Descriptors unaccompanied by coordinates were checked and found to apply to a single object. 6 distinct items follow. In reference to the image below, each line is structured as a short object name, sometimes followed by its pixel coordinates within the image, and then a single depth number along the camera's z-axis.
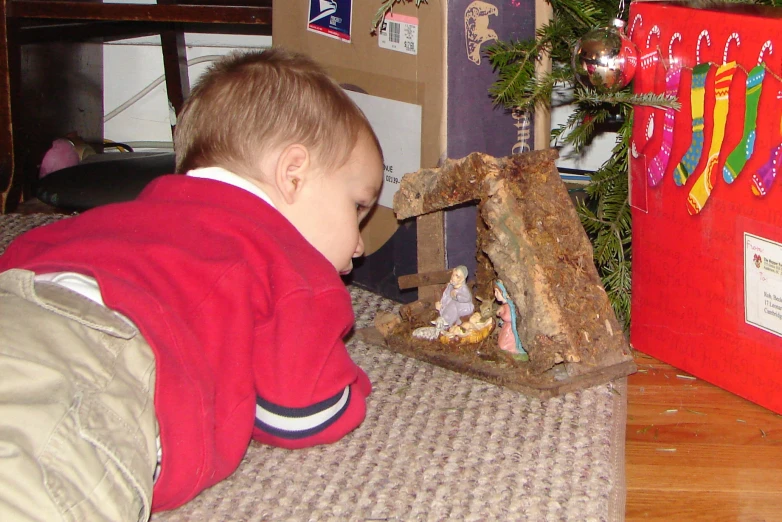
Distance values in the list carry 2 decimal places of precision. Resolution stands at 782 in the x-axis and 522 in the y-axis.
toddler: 0.69
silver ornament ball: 0.98
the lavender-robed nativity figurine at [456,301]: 1.10
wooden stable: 0.99
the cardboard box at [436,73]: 1.11
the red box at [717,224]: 0.89
